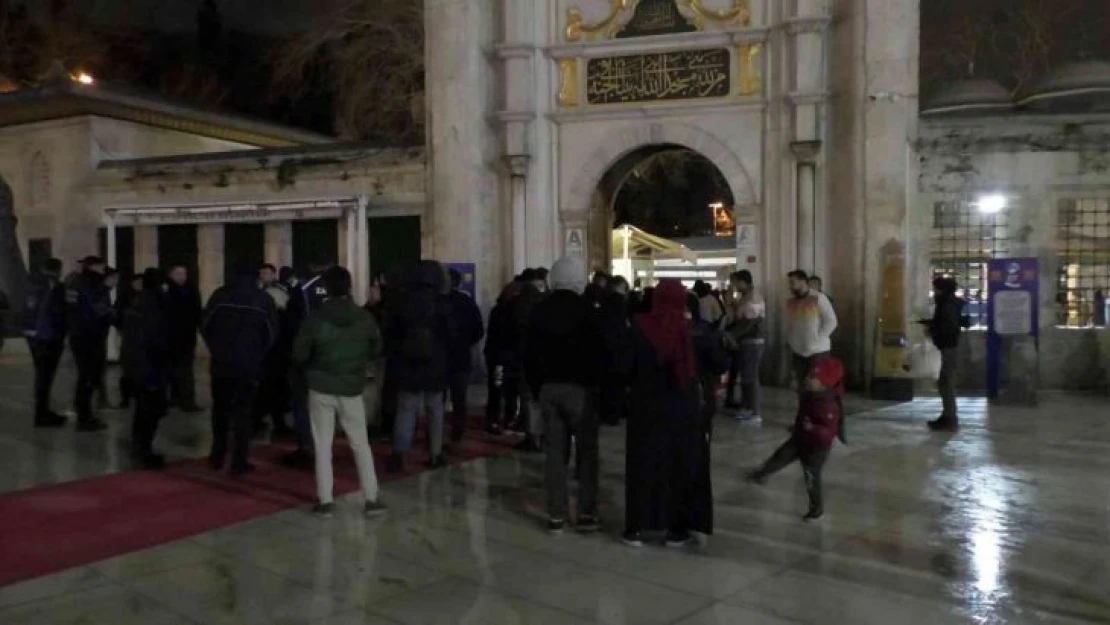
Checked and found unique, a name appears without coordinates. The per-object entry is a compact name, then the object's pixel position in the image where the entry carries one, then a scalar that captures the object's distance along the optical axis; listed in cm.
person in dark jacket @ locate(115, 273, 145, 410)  1052
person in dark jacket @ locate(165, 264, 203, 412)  887
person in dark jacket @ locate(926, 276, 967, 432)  1016
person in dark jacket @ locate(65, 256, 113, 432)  989
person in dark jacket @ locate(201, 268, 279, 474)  766
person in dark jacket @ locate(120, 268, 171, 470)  803
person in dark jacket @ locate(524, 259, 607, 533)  621
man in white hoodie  908
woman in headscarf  589
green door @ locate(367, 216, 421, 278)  1532
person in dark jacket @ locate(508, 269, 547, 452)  913
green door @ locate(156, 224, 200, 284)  1706
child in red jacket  654
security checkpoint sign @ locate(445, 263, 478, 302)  1370
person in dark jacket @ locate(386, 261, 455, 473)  772
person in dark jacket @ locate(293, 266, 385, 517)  663
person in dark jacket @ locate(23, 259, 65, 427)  984
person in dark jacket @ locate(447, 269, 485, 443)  887
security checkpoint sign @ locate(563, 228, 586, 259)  1455
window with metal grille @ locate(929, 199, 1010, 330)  1353
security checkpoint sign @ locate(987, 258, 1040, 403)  1195
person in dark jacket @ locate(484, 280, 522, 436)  941
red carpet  595
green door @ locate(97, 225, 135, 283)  1752
